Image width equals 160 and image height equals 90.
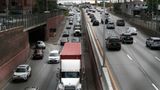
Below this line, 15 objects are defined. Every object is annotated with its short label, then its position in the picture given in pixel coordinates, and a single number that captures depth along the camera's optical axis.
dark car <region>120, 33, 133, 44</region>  57.30
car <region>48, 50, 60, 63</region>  53.41
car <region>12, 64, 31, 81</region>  41.32
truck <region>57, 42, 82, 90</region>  31.12
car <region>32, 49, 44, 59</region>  57.19
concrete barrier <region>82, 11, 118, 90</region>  25.06
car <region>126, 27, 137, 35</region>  70.79
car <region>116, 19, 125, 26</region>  92.79
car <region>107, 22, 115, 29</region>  82.19
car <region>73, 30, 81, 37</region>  86.91
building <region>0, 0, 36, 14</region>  110.97
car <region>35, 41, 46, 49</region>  66.60
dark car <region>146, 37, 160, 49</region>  50.81
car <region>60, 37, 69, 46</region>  73.06
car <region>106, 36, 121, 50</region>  49.66
